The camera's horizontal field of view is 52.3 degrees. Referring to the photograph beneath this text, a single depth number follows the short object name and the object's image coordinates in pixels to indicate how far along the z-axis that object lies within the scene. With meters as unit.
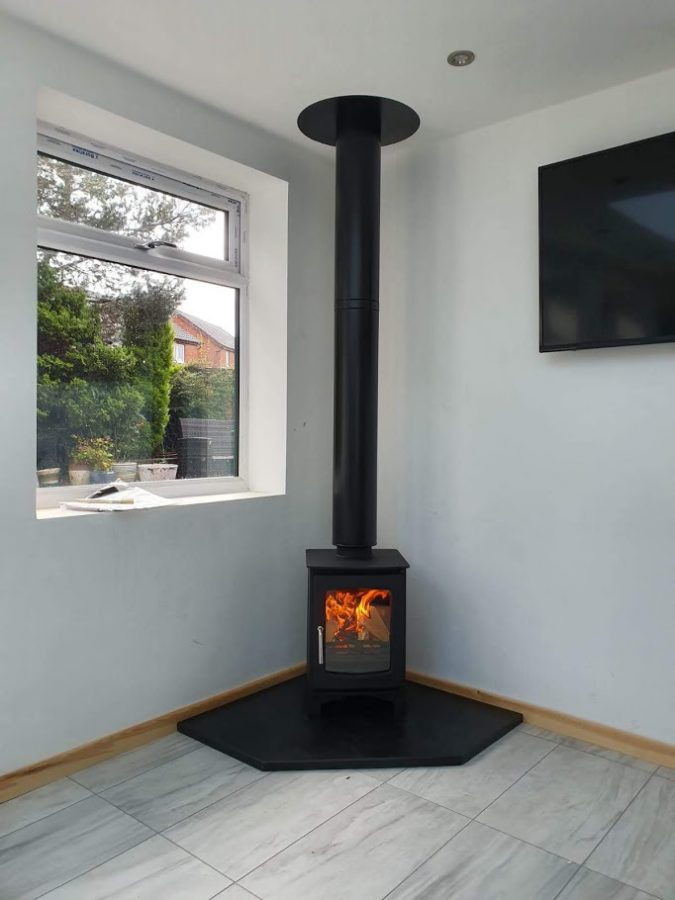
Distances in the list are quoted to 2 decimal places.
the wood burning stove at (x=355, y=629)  2.58
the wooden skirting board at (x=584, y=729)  2.40
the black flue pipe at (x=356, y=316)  2.70
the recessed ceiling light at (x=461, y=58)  2.29
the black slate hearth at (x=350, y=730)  2.34
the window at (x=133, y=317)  2.47
